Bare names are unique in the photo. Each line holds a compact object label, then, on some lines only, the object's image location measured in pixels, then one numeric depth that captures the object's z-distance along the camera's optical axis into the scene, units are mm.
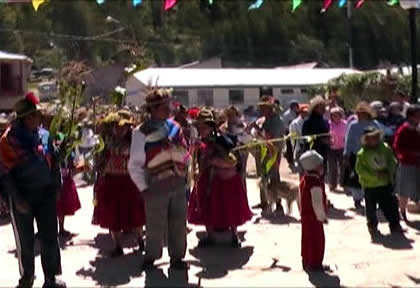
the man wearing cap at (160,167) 7086
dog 10367
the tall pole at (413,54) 12727
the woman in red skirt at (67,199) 9305
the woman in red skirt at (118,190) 8094
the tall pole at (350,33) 55119
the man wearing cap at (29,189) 6586
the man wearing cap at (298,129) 11508
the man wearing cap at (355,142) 10734
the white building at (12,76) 35781
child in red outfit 7234
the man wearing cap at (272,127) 10484
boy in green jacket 9117
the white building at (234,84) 34969
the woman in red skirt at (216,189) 8164
